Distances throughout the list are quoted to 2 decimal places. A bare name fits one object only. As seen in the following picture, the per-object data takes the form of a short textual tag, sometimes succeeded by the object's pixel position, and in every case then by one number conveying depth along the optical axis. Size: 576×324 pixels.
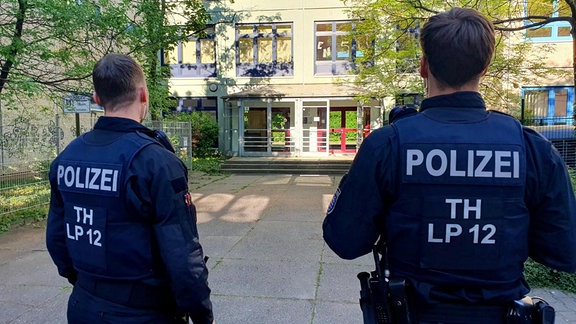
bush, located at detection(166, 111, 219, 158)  16.83
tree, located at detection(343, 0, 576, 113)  8.18
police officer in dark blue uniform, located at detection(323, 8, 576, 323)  1.38
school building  16.95
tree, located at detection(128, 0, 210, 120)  7.52
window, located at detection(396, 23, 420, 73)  10.06
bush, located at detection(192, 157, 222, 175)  14.59
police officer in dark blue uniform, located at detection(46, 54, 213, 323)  1.62
